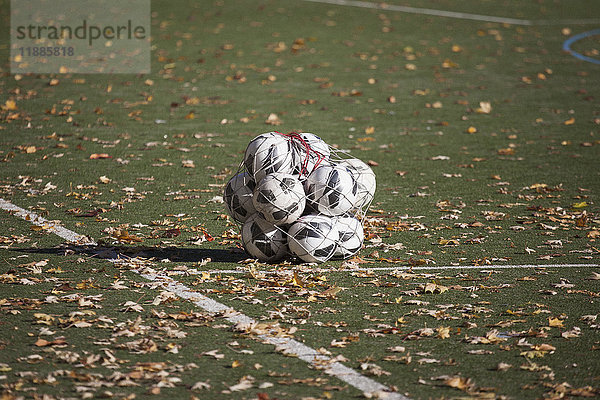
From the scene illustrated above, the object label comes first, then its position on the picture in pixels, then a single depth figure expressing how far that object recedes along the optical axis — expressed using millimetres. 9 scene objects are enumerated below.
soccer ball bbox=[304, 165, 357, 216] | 13141
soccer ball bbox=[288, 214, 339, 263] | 13047
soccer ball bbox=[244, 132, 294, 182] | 13250
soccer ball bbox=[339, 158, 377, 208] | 13578
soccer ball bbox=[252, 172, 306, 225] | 12883
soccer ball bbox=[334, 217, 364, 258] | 13297
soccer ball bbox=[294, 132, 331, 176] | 13578
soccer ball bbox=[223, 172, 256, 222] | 13555
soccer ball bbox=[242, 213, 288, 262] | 13278
